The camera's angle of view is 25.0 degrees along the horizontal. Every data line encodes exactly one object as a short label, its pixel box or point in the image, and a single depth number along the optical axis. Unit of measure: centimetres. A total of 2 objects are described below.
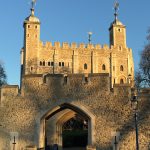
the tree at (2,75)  3712
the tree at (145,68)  2395
